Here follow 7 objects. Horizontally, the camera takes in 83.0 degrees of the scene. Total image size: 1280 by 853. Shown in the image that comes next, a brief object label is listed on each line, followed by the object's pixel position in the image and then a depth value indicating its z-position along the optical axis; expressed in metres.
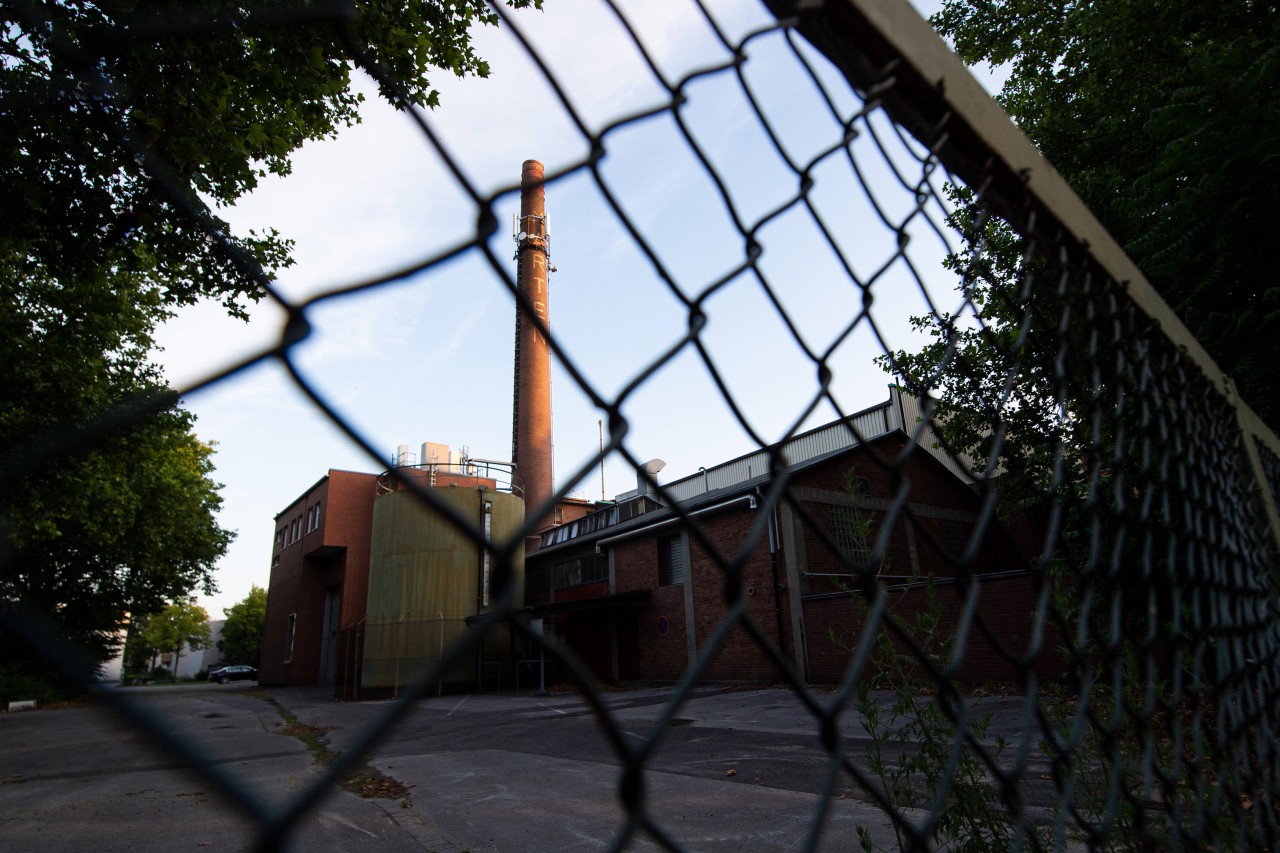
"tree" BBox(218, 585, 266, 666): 47.81
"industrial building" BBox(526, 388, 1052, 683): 14.02
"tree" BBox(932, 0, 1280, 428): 2.91
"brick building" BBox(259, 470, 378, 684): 26.05
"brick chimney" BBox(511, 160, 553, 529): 26.61
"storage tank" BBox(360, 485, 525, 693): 18.53
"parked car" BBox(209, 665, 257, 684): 41.88
